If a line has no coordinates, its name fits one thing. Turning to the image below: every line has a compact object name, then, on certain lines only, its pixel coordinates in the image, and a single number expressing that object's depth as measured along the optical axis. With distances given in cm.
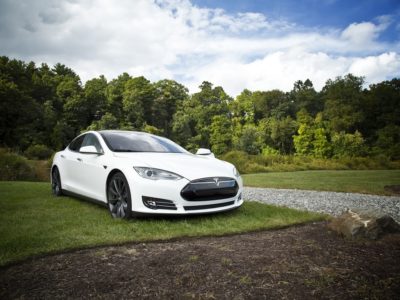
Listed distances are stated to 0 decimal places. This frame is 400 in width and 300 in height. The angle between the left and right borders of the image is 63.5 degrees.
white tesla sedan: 455
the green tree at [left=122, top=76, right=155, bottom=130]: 5884
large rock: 408
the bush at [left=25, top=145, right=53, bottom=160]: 2331
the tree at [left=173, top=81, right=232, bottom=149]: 5753
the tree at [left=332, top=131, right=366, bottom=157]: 4747
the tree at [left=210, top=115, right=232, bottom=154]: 5594
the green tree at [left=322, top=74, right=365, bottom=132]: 5731
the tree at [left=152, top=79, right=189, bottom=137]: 6372
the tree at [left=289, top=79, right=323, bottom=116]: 6900
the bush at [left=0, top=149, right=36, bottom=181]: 1304
